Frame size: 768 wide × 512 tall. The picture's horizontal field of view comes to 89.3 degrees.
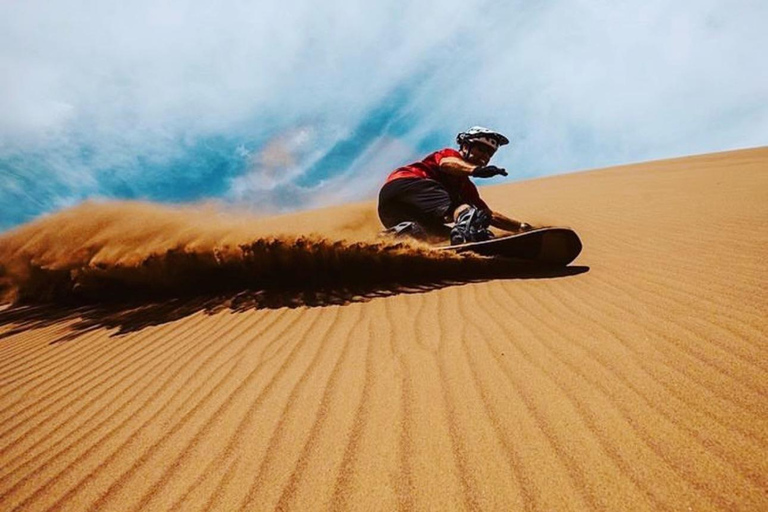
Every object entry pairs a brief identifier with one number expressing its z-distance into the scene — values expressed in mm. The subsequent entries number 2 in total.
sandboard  3768
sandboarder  3977
